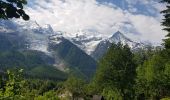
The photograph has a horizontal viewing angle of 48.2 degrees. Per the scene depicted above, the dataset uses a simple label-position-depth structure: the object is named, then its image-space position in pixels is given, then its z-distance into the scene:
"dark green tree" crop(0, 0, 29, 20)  5.44
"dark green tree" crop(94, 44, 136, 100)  48.38
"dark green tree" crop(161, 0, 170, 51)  33.39
